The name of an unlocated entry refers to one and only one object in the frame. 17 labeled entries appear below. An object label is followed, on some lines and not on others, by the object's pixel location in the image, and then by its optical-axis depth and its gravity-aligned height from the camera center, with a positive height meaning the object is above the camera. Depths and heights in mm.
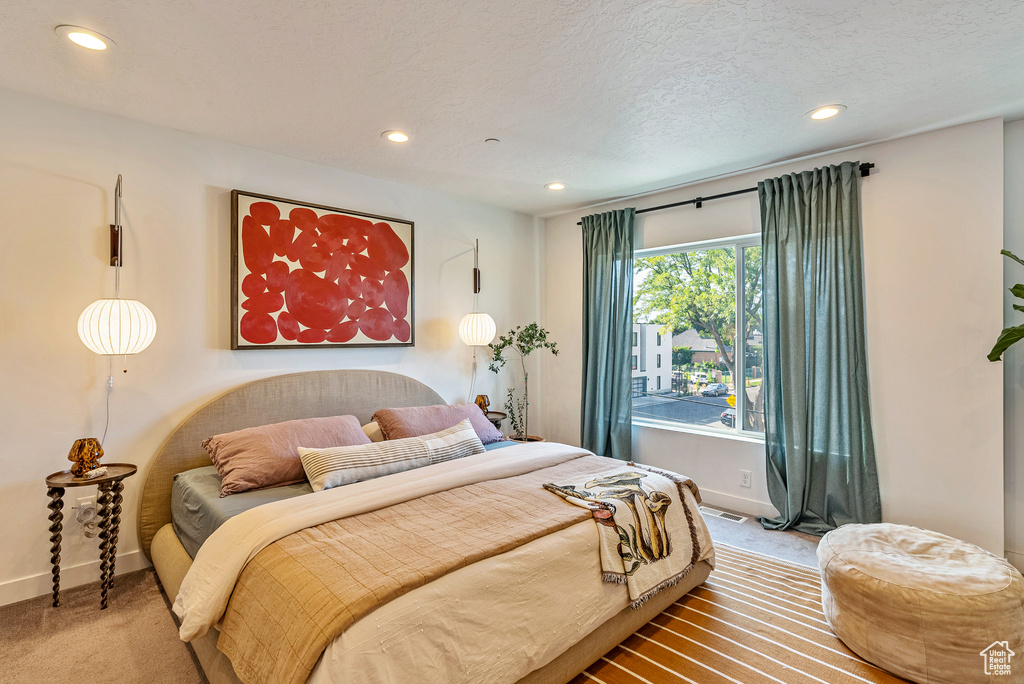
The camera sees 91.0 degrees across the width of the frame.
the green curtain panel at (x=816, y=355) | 3080 -68
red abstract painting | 3104 +460
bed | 1397 -889
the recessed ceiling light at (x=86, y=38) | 1900 +1197
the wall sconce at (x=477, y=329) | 4117 +130
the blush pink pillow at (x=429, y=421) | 3215 -506
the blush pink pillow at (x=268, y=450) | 2523 -559
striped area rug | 1946 -1269
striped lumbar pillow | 2502 -603
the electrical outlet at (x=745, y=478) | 3654 -977
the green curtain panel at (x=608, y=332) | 4203 +105
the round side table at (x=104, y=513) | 2336 -804
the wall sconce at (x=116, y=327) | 2459 +93
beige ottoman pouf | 1822 -1013
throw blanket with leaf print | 2082 -811
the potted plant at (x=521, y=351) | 4445 -59
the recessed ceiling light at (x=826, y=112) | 2586 +1213
